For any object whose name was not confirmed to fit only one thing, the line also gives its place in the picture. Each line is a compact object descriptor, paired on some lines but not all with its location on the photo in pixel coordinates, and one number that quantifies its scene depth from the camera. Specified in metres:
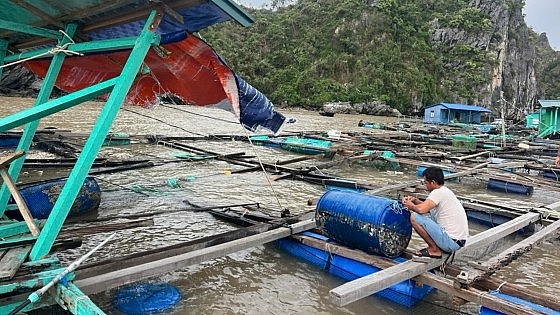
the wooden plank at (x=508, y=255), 4.21
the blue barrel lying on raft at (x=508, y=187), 10.98
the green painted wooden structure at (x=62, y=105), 3.10
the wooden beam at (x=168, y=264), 3.63
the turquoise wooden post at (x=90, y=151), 3.31
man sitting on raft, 4.64
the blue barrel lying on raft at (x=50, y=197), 6.09
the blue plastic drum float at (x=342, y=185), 9.30
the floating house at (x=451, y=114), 44.41
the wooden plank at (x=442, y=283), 3.75
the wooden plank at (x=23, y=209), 3.85
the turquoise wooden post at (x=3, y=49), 5.16
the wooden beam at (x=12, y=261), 3.14
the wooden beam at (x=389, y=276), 3.56
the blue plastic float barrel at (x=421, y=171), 12.34
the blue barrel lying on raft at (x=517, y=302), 3.74
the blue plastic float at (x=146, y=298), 4.25
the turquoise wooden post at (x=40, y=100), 4.26
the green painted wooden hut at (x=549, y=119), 28.28
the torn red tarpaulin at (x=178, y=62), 3.76
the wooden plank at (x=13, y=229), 4.11
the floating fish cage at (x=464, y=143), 20.42
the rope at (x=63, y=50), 3.85
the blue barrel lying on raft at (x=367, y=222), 4.71
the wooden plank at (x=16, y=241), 3.70
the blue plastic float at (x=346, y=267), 4.61
